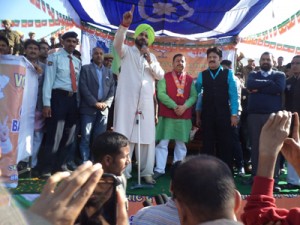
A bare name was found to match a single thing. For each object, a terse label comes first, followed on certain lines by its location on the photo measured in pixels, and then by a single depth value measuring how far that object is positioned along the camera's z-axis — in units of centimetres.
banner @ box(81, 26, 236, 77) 866
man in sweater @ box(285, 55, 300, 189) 511
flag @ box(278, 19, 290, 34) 834
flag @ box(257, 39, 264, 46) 902
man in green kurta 524
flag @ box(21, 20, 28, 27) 821
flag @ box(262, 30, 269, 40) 886
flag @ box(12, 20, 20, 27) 711
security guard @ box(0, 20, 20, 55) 597
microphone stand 459
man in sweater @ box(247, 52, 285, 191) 495
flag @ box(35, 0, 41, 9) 538
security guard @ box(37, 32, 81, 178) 478
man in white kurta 489
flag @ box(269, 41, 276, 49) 995
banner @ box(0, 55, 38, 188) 405
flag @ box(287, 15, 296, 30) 816
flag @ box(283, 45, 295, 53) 1078
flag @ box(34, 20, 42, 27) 852
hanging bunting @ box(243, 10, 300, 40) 818
